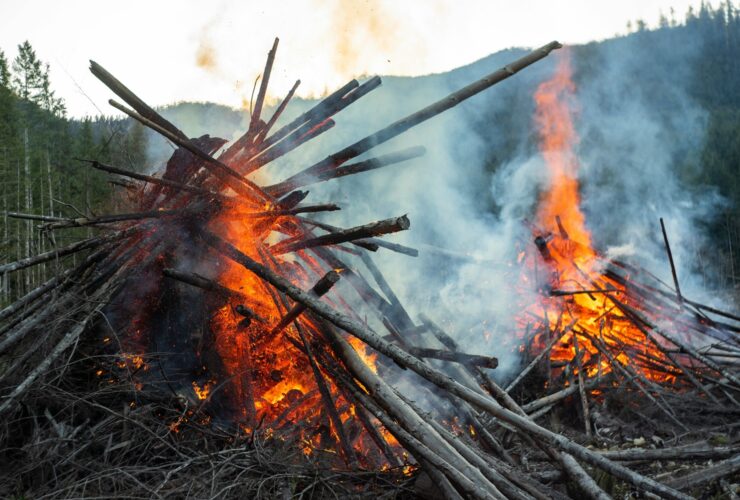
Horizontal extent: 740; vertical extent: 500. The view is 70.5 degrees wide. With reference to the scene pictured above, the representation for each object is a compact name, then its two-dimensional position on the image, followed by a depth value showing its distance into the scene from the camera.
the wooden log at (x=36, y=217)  5.06
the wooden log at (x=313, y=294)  3.99
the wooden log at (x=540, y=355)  7.69
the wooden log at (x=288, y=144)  5.46
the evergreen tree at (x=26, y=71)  42.41
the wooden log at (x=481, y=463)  3.18
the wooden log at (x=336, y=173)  5.12
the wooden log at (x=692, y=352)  6.56
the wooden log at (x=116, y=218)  4.54
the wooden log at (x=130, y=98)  4.10
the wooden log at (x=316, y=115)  5.23
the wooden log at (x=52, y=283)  4.81
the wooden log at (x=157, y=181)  4.50
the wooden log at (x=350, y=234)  3.81
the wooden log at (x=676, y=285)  8.31
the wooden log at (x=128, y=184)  5.96
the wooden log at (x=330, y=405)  4.11
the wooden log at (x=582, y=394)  6.69
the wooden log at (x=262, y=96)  5.49
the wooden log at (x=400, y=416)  3.17
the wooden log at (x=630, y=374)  6.74
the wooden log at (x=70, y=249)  4.77
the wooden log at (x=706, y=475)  4.32
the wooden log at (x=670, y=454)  4.25
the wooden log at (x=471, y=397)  3.26
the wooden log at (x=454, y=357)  4.04
